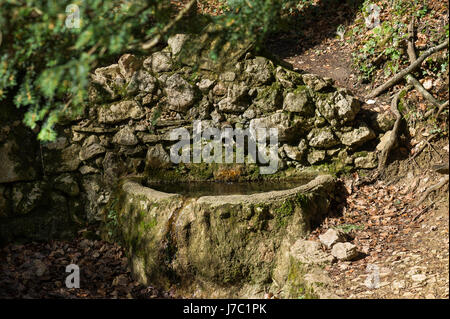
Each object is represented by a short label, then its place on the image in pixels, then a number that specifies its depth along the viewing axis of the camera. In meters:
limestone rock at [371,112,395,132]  5.91
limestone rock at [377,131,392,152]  5.83
